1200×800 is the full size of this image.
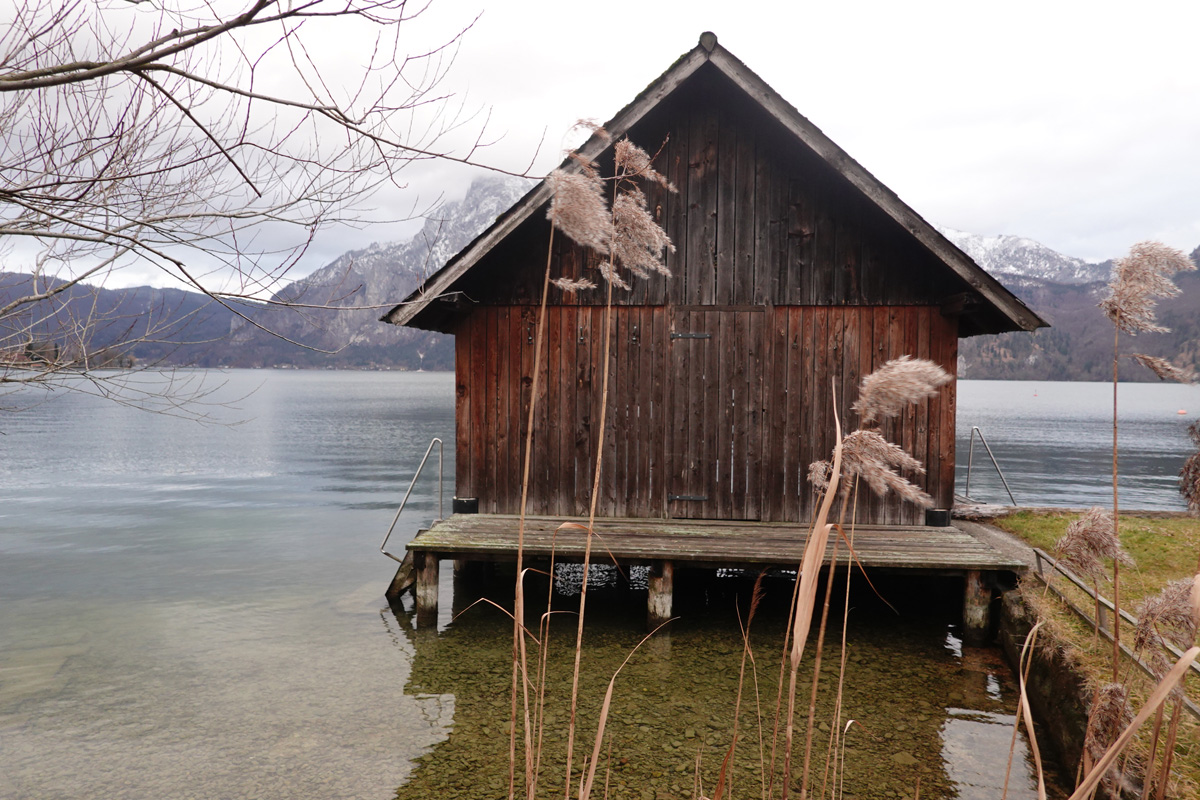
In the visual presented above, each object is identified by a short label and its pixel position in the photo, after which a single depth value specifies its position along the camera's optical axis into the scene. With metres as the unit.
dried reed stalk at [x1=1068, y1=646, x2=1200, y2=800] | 1.39
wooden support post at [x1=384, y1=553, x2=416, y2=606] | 9.00
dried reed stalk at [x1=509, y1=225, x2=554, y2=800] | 2.31
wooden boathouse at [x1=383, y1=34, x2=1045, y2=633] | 8.32
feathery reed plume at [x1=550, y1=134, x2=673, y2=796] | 2.55
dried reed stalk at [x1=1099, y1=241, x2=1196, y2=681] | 2.30
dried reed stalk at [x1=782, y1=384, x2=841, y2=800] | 1.56
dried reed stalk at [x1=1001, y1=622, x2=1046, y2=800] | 1.71
